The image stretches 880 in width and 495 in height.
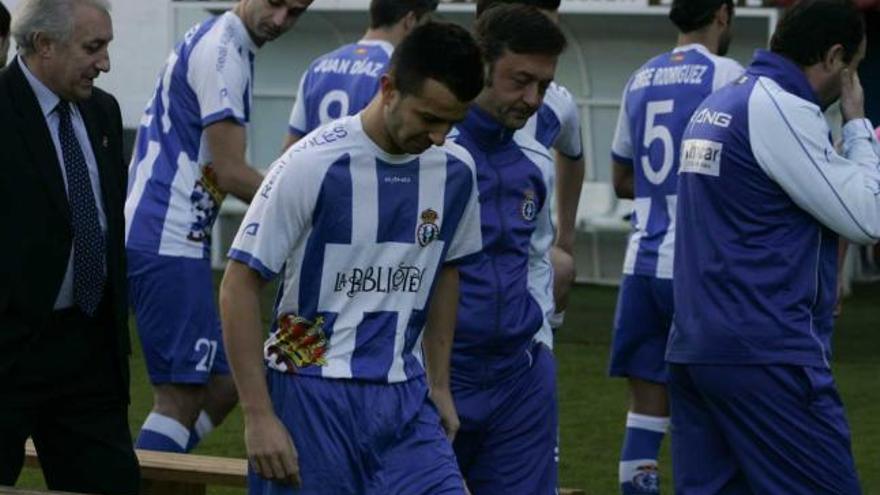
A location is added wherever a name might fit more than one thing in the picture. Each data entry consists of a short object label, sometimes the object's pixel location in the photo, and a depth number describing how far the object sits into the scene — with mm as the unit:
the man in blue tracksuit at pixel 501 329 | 11836
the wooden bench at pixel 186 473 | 13883
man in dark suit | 10742
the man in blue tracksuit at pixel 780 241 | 11289
